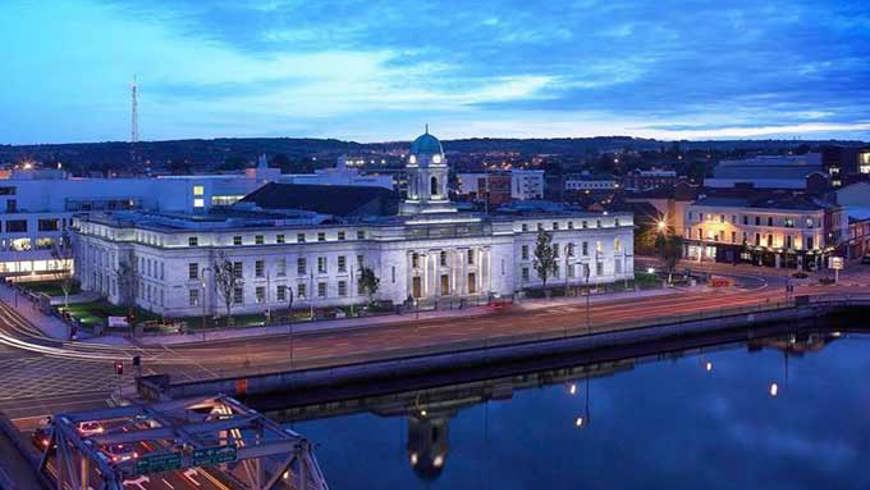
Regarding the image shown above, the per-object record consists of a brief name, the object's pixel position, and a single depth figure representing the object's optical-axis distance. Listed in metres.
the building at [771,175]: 141.00
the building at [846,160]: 169.62
